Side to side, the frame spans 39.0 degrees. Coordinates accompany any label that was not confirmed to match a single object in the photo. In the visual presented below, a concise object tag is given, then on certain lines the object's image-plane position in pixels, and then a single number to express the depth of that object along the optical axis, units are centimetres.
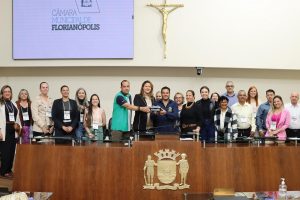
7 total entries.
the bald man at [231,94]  704
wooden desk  484
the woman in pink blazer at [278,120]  601
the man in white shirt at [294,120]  635
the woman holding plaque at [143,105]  571
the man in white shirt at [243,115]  614
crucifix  838
